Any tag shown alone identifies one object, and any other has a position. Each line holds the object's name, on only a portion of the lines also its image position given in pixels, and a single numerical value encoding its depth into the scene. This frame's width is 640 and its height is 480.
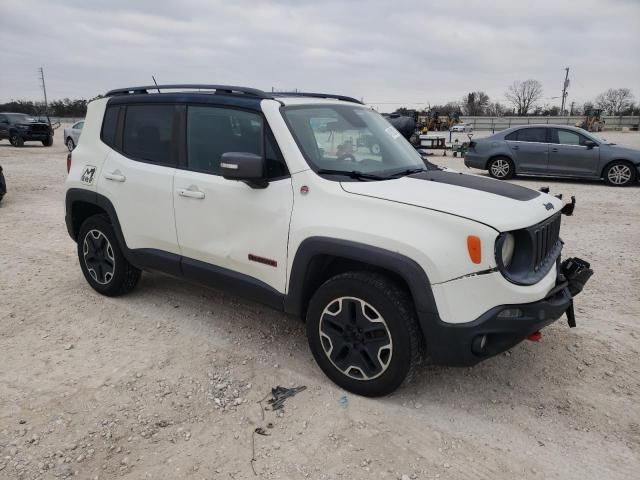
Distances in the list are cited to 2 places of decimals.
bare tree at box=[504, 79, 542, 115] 83.44
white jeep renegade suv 2.73
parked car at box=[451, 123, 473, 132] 45.65
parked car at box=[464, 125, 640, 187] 12.05
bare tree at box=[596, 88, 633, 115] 78.00
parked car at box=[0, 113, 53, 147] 23.77
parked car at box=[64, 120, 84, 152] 20.64
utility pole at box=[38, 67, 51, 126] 62.36
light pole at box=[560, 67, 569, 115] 74.99
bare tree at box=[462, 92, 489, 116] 77.06
